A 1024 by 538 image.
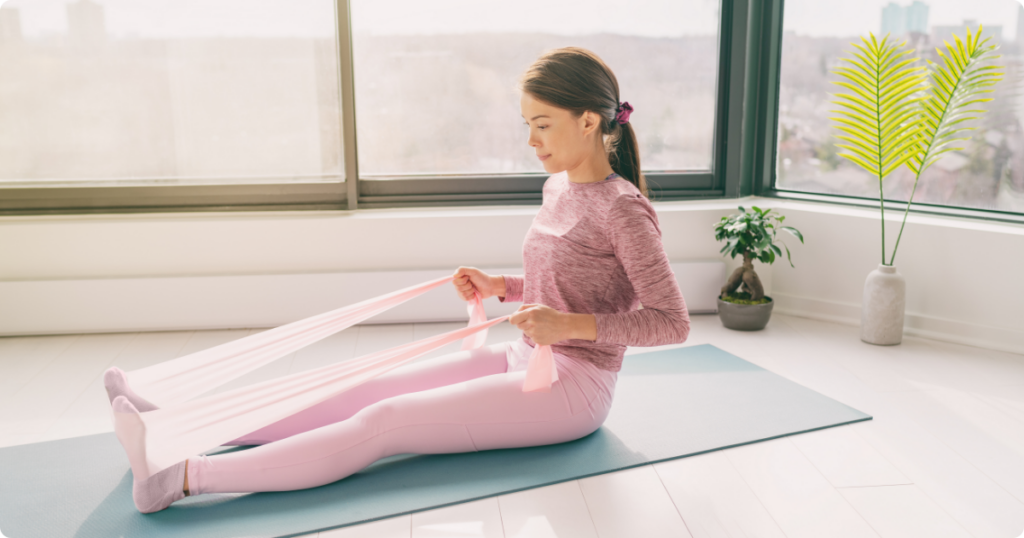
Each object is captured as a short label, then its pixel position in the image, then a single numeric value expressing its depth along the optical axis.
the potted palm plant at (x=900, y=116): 2.68
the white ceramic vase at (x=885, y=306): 2.78
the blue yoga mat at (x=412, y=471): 1.56
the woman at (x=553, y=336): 1.58
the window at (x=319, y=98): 3.05
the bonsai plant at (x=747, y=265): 2.97
